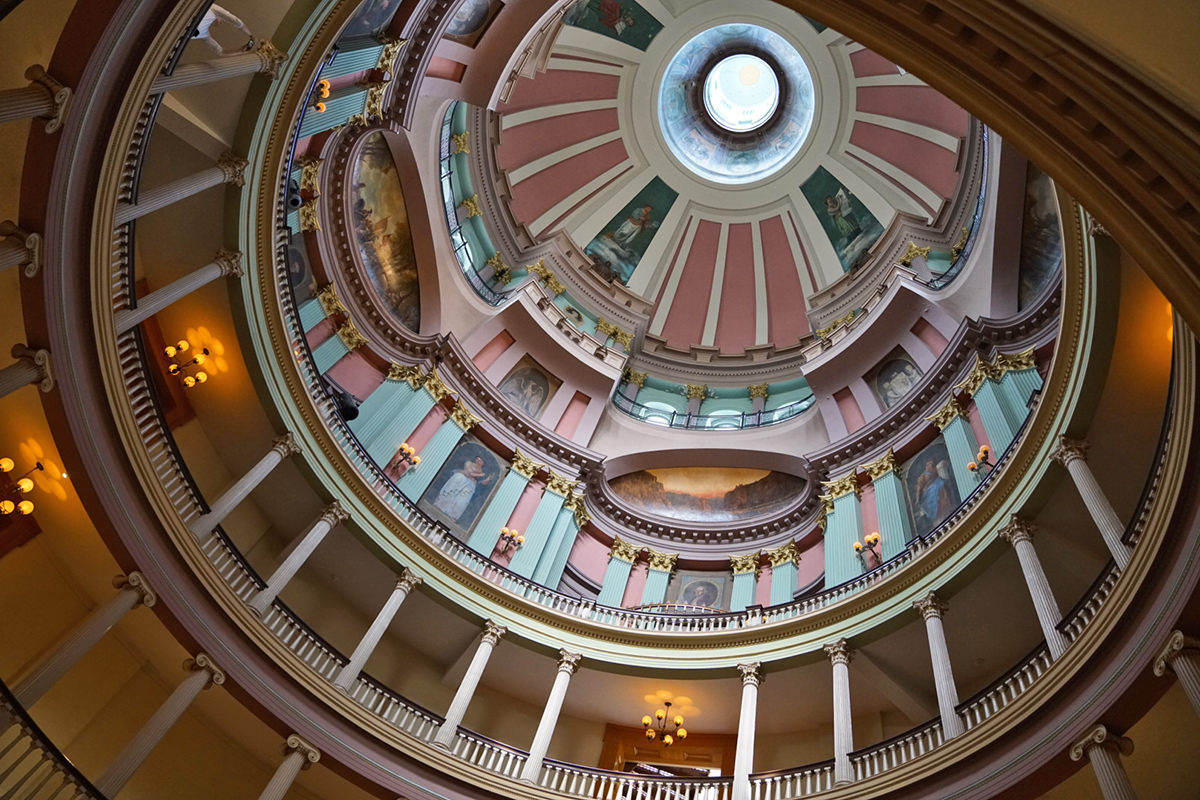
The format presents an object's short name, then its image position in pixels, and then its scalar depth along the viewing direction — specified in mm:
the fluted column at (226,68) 11922
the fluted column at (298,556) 15312
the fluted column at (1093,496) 12023
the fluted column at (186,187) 12703
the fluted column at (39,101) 9227
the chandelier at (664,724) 19281
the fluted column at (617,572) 23156
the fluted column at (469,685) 15797
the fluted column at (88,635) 11352
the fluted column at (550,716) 15711
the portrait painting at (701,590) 23547
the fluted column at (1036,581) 12599
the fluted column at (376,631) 15742
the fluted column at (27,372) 10906
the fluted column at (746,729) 15000
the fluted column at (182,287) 13484
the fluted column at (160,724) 11758
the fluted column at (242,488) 14797
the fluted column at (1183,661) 9508
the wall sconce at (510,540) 22391
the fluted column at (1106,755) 10094
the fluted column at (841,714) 14305
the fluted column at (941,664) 13430
